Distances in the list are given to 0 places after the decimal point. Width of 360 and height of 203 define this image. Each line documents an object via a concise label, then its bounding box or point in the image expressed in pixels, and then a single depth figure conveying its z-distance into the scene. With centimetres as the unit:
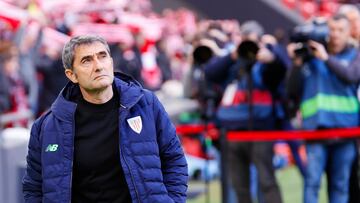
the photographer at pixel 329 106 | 1811
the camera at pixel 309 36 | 1794
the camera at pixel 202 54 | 2000
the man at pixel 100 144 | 1120
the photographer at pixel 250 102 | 1877
